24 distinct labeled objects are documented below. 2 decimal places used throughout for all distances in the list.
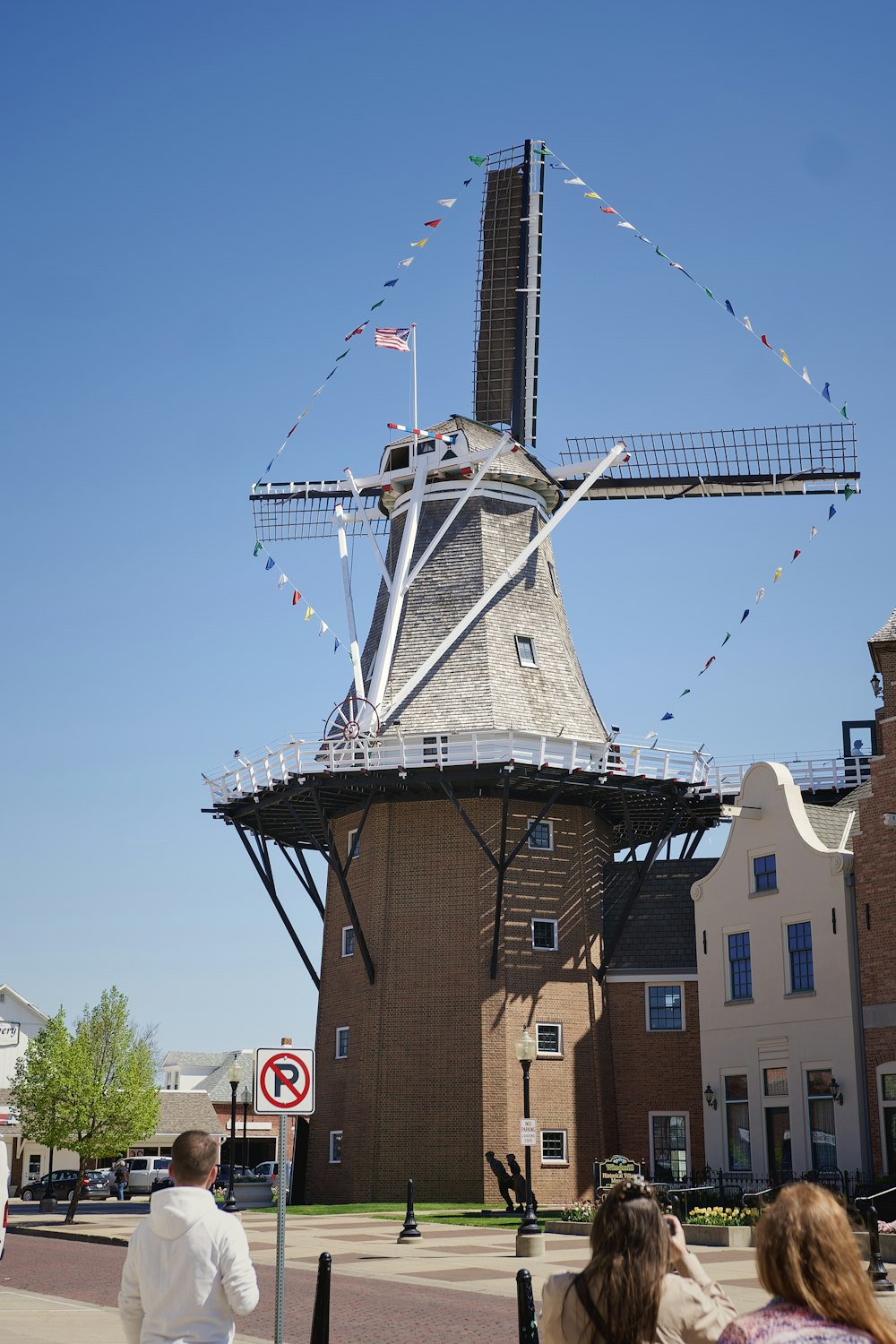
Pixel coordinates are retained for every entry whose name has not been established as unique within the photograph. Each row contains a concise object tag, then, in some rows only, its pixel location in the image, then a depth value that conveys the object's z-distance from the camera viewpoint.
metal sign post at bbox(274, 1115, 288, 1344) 9.89
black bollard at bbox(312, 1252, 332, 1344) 11.15
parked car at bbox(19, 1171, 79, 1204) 52.16
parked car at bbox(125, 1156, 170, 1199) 52.69
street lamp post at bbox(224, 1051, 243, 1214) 35.22
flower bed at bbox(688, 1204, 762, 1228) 25.05
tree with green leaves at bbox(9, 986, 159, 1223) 37.59
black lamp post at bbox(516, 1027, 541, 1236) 22.44
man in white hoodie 6.22
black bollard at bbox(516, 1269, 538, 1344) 9.54
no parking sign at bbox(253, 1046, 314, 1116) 11.01
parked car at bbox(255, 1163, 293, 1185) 49.88
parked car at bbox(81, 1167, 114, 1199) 54.56
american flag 40.00
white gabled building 31.08
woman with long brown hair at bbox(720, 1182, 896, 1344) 3.86
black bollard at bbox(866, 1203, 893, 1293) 17.09
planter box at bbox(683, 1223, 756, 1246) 24.36
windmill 36.22
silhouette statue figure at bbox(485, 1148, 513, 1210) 32.81
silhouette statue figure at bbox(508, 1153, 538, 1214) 32.41
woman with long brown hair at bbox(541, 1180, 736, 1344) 4.92
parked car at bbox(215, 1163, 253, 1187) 45.91
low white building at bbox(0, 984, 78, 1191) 67.00
